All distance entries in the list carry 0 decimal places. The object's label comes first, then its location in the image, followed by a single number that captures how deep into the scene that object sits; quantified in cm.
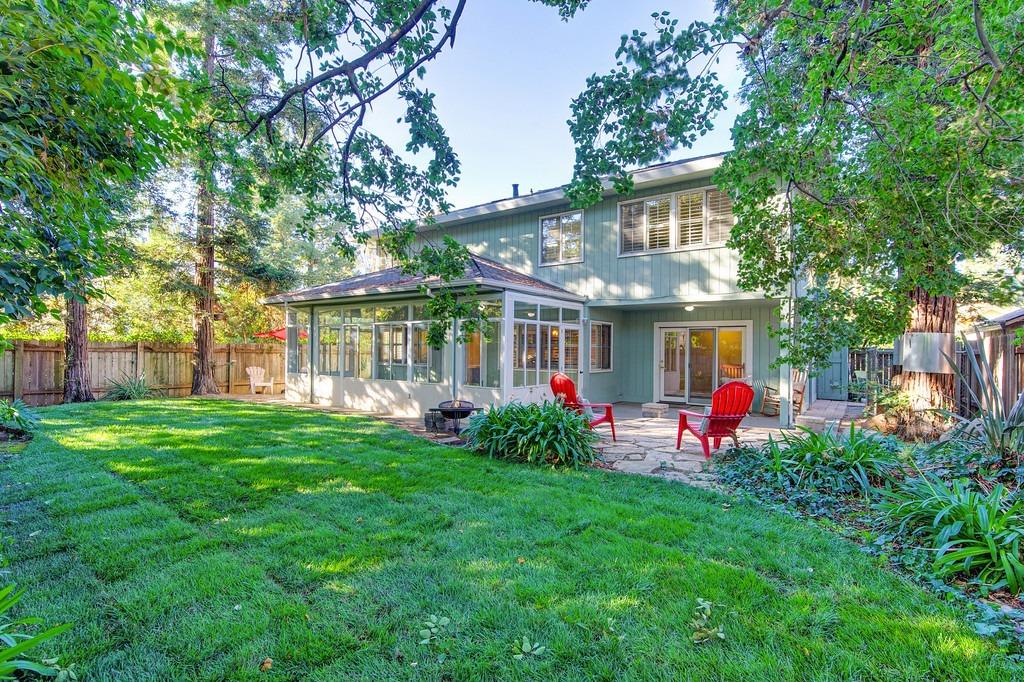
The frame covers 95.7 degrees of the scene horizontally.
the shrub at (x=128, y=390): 1146
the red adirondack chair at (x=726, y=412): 584
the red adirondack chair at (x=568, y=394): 687
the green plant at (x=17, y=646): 162
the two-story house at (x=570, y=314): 925
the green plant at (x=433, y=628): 223
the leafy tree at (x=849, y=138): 363
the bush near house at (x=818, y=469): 428
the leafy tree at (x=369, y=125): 479
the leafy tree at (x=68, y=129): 219
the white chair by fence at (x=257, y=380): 1398
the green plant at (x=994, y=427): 386
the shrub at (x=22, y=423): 654
